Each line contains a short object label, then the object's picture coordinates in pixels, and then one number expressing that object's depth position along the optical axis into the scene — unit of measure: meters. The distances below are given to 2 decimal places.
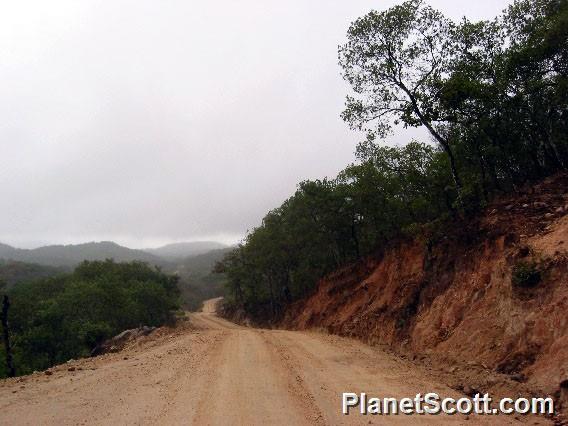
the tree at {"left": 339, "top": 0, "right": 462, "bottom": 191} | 18.56
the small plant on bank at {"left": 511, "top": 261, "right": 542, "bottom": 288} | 11.50
